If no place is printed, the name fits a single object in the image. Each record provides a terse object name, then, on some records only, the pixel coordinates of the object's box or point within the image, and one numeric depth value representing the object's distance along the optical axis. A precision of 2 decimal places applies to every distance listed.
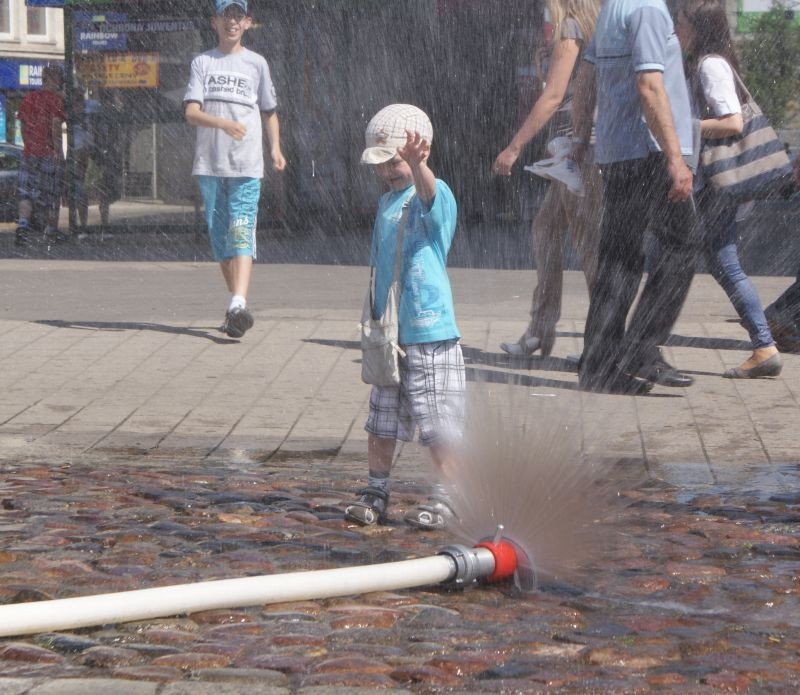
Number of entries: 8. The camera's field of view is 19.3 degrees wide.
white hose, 5.52
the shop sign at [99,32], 26.39
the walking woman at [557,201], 12.05
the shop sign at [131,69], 26.47
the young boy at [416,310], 7.63
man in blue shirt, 11.01
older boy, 14.29
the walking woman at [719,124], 12.08
